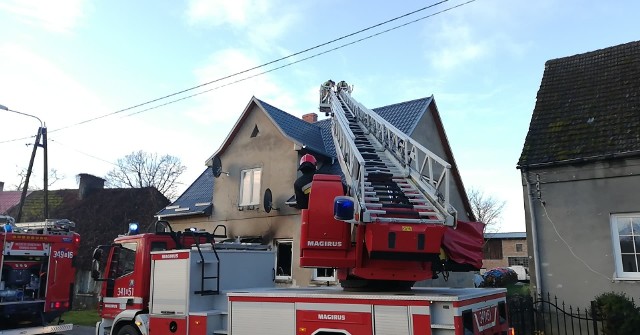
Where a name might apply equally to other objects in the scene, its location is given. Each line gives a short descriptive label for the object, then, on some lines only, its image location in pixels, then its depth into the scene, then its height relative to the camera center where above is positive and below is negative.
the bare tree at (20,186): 40.28 +6.70
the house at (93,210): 24.82 +3.01
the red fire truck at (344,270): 5.59 -0.14
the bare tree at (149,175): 50.28 +9.18
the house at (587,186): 10.46 +1.66
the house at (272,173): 15.87 +3.15
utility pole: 18.81 +4.18
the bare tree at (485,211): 57.00 +5.73
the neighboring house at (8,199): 40.58 +5.55
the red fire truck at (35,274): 10.88 -0.29
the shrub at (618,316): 8.84 -1.07
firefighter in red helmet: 7.06 +1.18
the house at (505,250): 41.69 +0.81
